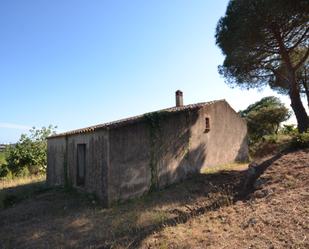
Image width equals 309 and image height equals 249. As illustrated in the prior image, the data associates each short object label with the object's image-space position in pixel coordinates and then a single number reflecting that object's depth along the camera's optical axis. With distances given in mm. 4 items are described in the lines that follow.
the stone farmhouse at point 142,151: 8478
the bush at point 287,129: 20873
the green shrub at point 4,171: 17014
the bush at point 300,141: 9332
